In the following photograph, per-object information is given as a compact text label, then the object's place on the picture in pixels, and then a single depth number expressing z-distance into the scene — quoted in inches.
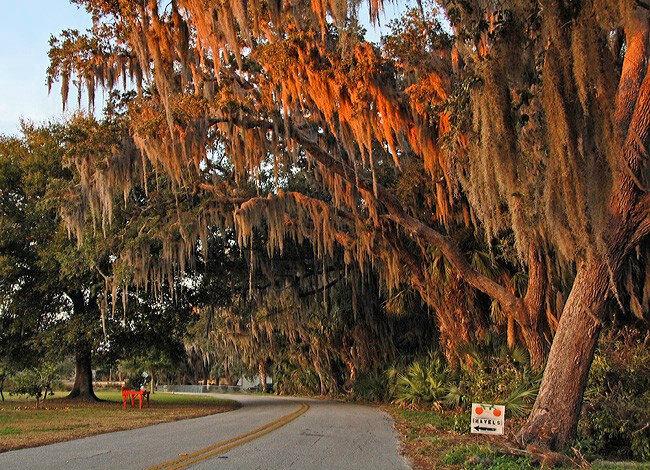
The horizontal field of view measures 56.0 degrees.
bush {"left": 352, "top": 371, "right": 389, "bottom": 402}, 971.9
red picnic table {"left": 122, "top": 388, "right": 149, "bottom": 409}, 795.4
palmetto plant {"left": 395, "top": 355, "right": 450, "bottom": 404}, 691.1
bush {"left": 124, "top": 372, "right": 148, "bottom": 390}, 1030.4
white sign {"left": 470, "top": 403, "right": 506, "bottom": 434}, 303.6
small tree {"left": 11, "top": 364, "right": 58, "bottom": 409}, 804.6
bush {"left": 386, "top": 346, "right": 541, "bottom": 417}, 492.4
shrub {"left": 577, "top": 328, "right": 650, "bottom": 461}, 375.9
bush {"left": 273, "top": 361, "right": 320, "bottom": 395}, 1373.0
